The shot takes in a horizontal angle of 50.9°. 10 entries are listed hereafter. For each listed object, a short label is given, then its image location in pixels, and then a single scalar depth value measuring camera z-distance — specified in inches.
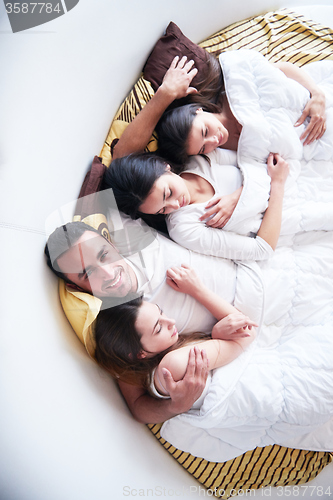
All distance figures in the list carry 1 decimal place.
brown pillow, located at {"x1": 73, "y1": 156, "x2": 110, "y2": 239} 36.5
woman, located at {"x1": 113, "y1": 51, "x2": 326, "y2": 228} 41.0
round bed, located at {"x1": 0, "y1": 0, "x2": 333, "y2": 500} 25.3
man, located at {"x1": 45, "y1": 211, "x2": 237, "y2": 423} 32.7
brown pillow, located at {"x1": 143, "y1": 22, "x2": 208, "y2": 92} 44.4
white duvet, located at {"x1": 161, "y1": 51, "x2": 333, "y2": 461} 35.2
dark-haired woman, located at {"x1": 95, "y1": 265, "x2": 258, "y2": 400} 33.9
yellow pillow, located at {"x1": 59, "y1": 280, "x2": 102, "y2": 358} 33.2
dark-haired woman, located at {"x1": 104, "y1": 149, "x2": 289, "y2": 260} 38.1
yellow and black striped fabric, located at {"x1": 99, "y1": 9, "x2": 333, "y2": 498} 38.9
